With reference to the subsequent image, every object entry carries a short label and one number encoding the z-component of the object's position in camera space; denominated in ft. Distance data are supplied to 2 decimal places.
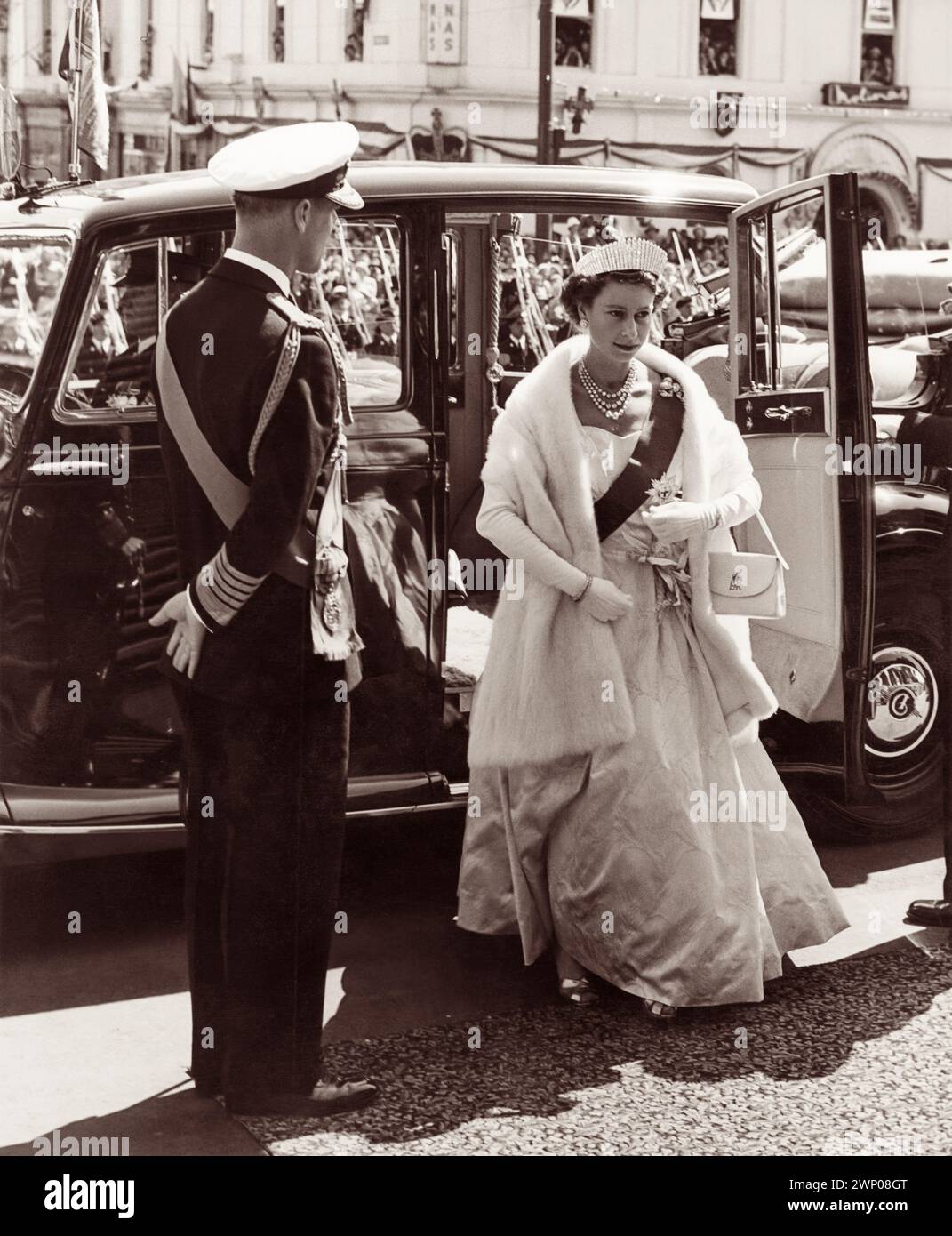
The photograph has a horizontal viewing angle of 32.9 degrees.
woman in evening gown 14.01
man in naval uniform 10.91
